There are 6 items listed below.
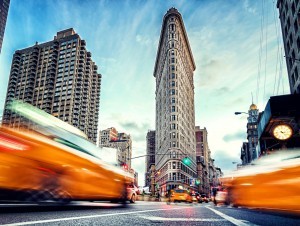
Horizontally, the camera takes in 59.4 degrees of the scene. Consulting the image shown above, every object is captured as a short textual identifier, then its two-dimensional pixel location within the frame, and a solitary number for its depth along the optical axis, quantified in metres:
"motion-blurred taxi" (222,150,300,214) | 4.91
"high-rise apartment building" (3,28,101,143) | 109.54
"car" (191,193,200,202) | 44.31
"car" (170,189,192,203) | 27.80
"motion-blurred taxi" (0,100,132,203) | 4.74
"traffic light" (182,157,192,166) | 25.73
